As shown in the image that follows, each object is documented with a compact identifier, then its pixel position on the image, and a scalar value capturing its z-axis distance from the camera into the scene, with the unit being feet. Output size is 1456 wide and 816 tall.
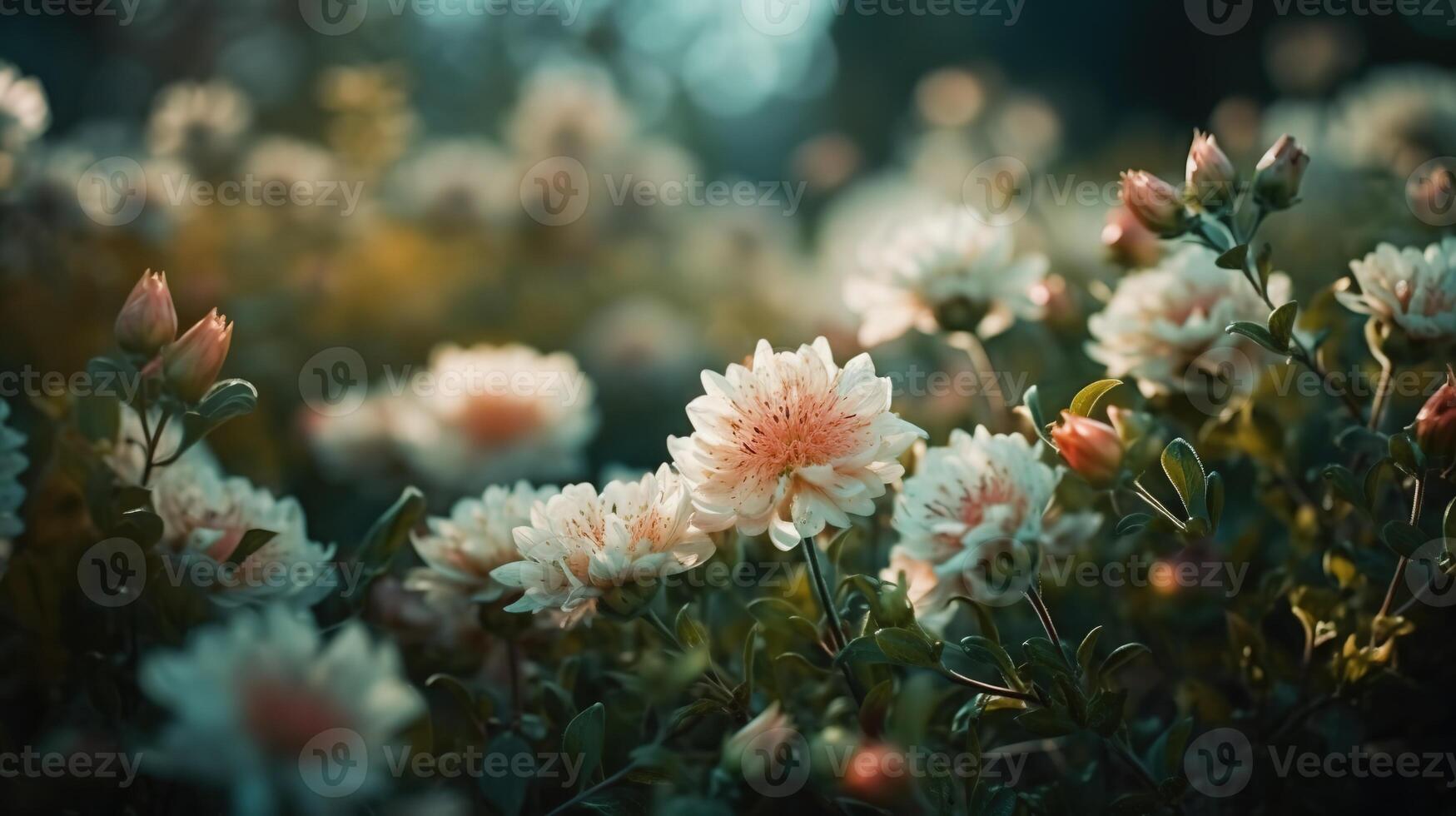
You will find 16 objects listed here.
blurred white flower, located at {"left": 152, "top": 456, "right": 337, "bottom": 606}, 2.02
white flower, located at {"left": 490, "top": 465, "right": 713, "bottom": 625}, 1.91
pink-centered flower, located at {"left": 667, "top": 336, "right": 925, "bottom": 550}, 1.91
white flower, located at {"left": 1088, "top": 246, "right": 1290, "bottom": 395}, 2.07
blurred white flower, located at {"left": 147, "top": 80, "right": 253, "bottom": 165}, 4.12
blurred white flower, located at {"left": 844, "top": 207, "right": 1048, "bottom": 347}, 2.24
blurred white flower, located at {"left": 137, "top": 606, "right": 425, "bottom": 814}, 1.75
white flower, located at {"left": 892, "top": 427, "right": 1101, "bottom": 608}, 1.92
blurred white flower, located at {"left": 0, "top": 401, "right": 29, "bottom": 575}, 2.03
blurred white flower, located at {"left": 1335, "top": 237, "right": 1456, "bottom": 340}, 1.98
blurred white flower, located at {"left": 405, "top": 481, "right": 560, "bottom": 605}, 2.05
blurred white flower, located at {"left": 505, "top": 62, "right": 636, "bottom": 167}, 4.80
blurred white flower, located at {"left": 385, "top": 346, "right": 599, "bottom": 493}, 2.60
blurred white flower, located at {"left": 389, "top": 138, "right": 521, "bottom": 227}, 4.52
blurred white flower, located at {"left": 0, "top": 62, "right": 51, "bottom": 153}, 2.70
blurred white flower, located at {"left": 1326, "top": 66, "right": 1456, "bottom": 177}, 3.16
